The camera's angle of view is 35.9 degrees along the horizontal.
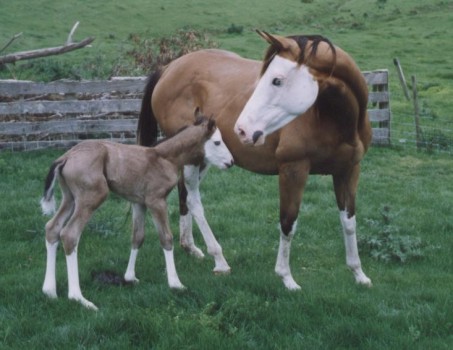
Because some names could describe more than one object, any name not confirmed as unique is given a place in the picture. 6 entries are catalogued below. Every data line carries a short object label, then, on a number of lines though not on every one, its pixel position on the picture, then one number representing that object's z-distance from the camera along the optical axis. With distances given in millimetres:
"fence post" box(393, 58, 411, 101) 18814
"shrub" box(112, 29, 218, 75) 17250
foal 5773
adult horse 5594
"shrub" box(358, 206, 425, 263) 7297
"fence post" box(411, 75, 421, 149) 13813
